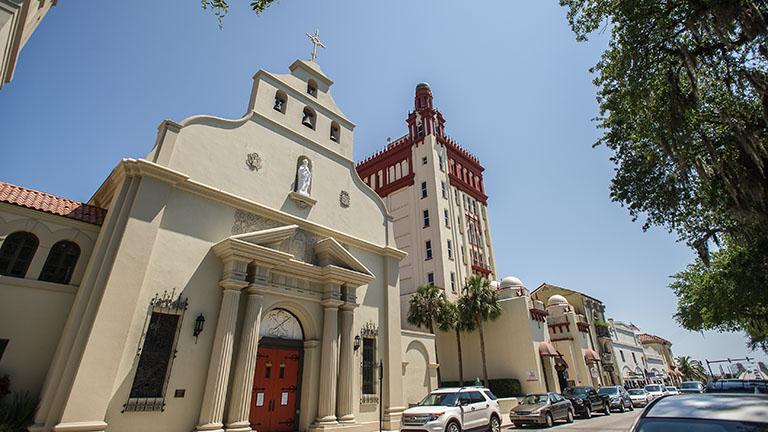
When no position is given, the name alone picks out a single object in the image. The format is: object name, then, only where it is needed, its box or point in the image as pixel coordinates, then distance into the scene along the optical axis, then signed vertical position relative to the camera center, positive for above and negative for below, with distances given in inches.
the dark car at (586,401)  845.8 -40.7
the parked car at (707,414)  143.6 -12.6
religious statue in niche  625.6 +325.0
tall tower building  1360.7 +683.0
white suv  459.2 -36.8
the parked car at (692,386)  1036.2 -12.0
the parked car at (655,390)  1210.8 -25.2
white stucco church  380.5 +109.5
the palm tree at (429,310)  1125.7 +203.0
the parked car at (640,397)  1132.5 -43.4
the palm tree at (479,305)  1149.1 +221.2
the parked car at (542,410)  666.8 -48.9
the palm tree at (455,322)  1141.7 +171.4
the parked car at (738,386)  645.9 -7.3
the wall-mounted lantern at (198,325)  446.5 +64.3
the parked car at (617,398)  953.1 -38.3
